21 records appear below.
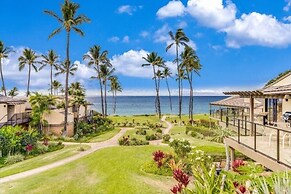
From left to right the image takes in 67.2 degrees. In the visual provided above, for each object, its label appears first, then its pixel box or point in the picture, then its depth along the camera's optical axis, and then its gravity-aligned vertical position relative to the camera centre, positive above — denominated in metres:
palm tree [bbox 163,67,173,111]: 48.23 +4.98
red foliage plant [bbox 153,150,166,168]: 11.46 -3.32
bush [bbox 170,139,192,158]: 11.69 -2.82
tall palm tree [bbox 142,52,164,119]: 40.26 +6.52
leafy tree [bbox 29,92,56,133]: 23.65 -1.26
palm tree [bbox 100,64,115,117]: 43.19 +4.65
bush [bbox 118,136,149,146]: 20.53 -4.42
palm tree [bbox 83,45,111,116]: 37.47 +6.77
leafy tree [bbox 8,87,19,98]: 56.71 +0.93
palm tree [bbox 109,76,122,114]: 55.80 +2.45
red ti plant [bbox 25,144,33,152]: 17.13 -4.10
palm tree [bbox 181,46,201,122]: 35.78 +5.74
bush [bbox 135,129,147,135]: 26.19 -4.43
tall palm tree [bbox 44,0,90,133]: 24.48 +8.62
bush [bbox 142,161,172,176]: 11.14 -3.88
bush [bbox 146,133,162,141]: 23.20 -4.47
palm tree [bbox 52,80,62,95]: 56.14 +2.71
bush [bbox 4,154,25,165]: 15.96 -4.69
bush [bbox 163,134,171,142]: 21.51 -4.26
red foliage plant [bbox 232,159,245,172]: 6.45 -2.07
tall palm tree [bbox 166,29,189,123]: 35.13 +9.08
